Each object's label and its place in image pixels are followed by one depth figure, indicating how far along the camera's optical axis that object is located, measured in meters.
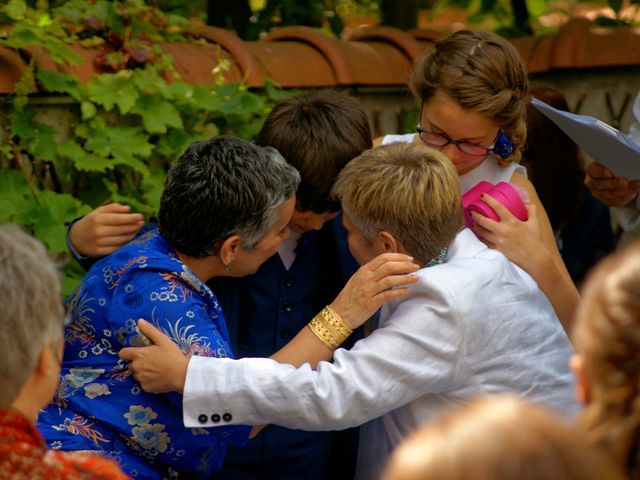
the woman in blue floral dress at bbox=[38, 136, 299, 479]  4.76
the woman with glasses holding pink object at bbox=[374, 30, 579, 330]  5.44
